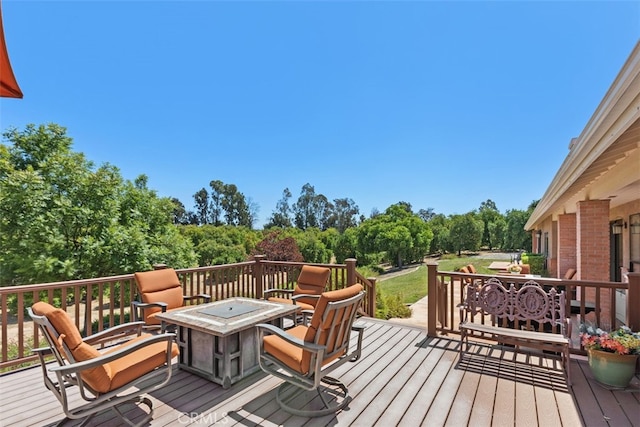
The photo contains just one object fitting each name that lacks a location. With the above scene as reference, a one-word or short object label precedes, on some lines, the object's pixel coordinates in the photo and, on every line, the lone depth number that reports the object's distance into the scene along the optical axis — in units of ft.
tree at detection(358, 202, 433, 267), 73.61
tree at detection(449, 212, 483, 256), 90.89
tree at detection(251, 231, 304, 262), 45.34
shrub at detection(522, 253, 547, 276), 43.01
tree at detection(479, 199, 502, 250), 105.81
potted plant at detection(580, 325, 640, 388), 9.03
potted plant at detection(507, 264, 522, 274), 27.97
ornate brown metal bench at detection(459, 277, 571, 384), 10.62
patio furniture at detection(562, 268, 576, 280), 23.18
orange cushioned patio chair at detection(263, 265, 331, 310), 15.06
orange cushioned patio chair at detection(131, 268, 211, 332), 12.50
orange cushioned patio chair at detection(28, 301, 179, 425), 6.57
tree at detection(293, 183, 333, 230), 144.36
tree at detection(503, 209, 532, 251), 94.90
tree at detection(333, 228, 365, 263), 78.38
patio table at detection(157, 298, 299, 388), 9.36
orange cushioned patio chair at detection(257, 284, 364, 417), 7.69
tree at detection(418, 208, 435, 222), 193.36
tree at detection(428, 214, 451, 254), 94.94
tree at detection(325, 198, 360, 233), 152.15
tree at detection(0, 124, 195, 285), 22.65
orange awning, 6.82
